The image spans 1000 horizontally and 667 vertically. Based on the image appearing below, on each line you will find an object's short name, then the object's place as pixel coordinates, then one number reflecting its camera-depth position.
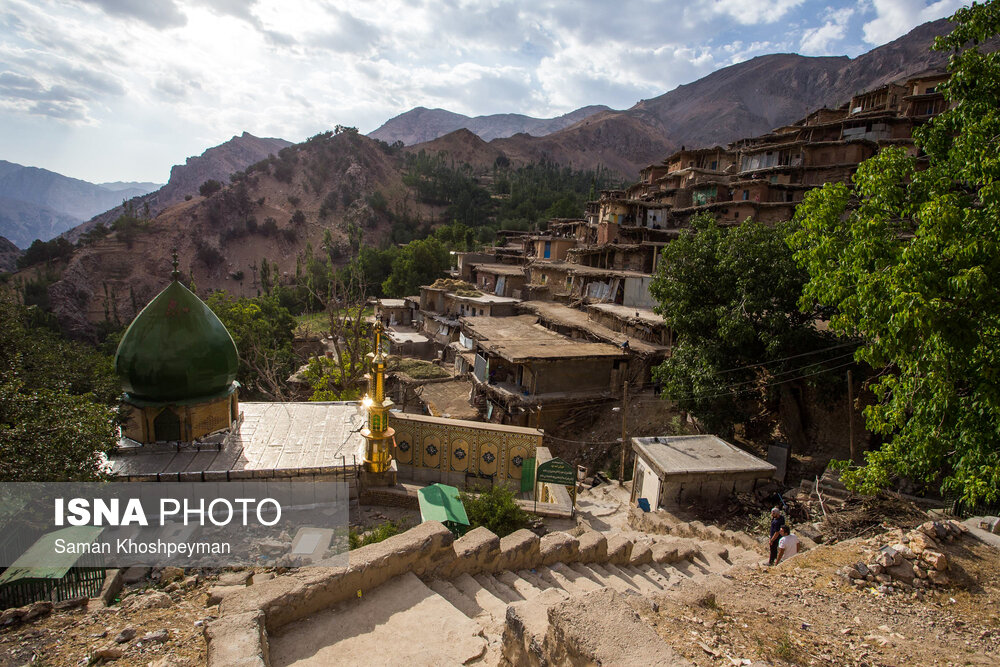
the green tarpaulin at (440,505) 8.41
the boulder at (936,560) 6.15
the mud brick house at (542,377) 21.30
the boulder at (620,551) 8.21
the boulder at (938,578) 6.09
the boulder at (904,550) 6.39
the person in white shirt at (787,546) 8.23
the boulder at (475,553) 6.25
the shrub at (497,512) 9.35
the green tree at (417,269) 50.68
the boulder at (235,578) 6.69
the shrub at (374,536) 7.68
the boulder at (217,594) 5.95
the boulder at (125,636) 4.86
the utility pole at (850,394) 13.19
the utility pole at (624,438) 15.59
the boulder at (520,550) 6.89
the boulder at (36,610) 5.40
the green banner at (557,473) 11.03
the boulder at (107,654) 4.57
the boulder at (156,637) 4.86
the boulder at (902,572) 6.18
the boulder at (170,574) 6.92
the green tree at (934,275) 6.33
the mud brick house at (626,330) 21.86
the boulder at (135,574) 6.87
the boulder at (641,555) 8.39
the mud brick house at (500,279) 38.50
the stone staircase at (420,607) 4.17
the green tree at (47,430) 7.63
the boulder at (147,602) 5.70
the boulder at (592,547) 7.84
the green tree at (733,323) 14.91
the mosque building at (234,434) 10.77
